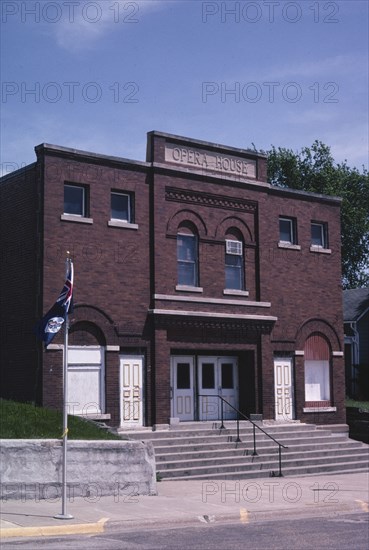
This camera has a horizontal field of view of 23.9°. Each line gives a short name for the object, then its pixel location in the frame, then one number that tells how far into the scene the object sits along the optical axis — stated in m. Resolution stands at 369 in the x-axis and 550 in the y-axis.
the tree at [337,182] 57.53
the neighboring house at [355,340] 41.50
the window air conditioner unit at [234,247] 27.91
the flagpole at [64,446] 14.56
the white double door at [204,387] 26.95
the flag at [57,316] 15.00
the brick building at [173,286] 24.25
